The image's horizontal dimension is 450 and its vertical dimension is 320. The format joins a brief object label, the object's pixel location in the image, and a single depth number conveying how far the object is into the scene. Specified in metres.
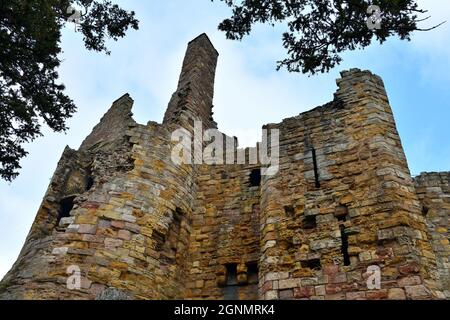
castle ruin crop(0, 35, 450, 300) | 5.71
